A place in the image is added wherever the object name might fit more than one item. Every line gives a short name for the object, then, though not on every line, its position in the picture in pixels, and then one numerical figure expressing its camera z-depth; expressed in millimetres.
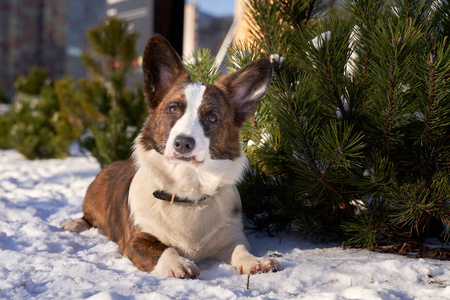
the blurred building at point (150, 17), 7918
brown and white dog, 2303
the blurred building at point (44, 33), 21344
